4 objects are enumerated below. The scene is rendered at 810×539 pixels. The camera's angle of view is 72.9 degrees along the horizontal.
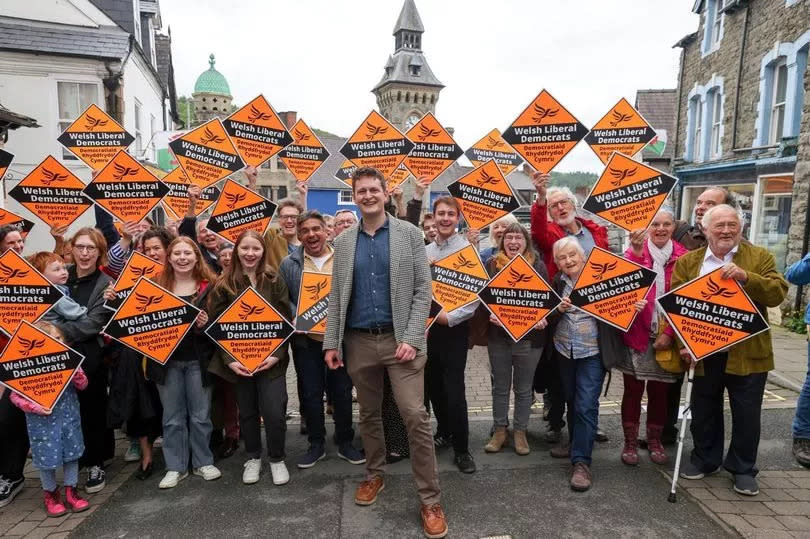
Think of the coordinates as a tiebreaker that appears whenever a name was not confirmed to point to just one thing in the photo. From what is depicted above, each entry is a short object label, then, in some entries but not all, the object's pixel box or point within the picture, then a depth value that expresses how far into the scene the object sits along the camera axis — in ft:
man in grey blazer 12.30
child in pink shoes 12.89
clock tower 216.74
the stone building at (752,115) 38.65
